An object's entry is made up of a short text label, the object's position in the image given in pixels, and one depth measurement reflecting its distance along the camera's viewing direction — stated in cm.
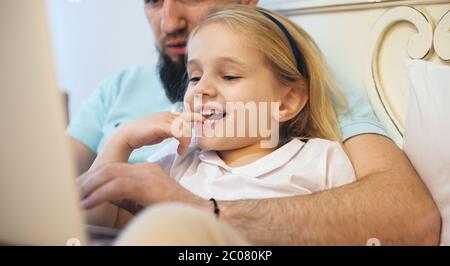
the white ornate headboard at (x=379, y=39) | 133
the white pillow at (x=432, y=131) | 122
